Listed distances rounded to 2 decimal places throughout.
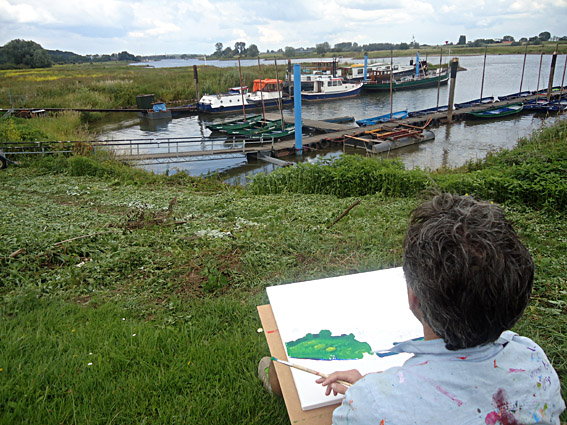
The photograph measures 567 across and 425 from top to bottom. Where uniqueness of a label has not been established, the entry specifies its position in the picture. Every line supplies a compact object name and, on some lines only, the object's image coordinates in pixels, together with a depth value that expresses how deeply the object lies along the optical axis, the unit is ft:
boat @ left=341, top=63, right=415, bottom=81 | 162.09
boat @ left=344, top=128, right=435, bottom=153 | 75.46
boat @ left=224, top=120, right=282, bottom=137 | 81.61
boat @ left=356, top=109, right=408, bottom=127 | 90.40
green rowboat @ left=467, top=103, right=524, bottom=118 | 99.30
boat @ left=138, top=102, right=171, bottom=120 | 113.80
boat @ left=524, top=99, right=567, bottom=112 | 98.85
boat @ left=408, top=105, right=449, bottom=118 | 101.65
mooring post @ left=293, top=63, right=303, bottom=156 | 70.79
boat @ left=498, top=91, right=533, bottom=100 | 117.29
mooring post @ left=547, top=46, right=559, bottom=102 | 106.42
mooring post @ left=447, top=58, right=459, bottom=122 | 92.68
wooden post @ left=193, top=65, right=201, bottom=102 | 127.65
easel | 5.83
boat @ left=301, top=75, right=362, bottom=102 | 135.03
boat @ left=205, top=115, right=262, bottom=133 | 86.43
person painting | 3.80
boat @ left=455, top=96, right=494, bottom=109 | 110.64
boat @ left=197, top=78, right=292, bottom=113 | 118.32
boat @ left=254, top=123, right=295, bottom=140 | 77.15
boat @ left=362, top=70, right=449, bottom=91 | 153.69
